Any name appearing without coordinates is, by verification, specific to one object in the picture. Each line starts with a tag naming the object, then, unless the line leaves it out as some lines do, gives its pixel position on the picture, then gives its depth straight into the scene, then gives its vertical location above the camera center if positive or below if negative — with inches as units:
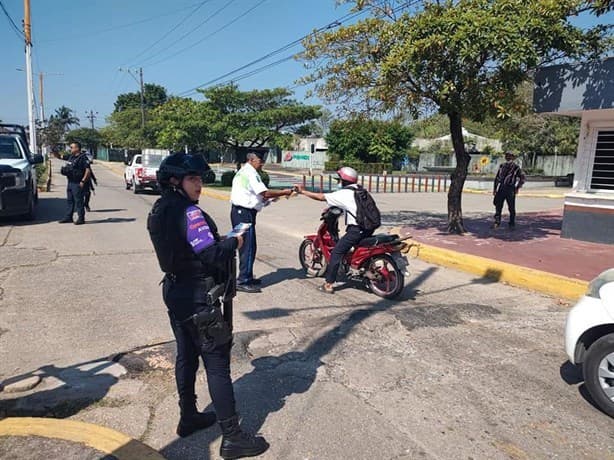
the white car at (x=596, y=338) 141.7 -49.2
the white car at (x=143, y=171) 825.5 -37.7
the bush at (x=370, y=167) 1930.4 -33.2
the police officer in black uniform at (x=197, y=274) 110.6 -27.7
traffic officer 251.6 -24.2
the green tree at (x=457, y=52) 321.1 +75.0
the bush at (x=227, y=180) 980.2 -54.2
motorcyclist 248.8 -29.0
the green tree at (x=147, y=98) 3329.2 +347.6
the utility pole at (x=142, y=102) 1780.3 +164.9
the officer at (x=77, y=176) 440.8 -27.0
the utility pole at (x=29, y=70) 870.4 +124.4
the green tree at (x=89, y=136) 3567.9 +60.7
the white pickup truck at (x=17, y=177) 419.5 -29.4
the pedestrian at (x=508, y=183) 478.9 -17.2
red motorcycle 251.1 -52.5
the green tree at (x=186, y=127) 898.7 +40.4
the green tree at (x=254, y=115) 894.4 +67.6
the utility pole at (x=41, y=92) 1876.2 +189.0
